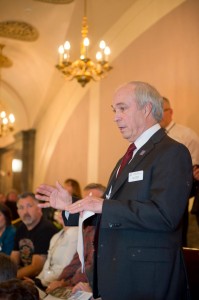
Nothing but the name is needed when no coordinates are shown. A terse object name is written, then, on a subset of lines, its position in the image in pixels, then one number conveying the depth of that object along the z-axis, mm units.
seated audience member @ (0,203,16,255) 3928
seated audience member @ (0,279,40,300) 1210
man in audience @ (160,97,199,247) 3445
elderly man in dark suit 1555
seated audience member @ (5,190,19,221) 7445
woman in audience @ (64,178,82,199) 5397
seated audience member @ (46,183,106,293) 2906
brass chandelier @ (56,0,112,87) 5387
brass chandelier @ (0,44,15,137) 7645
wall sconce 12064
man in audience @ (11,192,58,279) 3588
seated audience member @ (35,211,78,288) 3318
